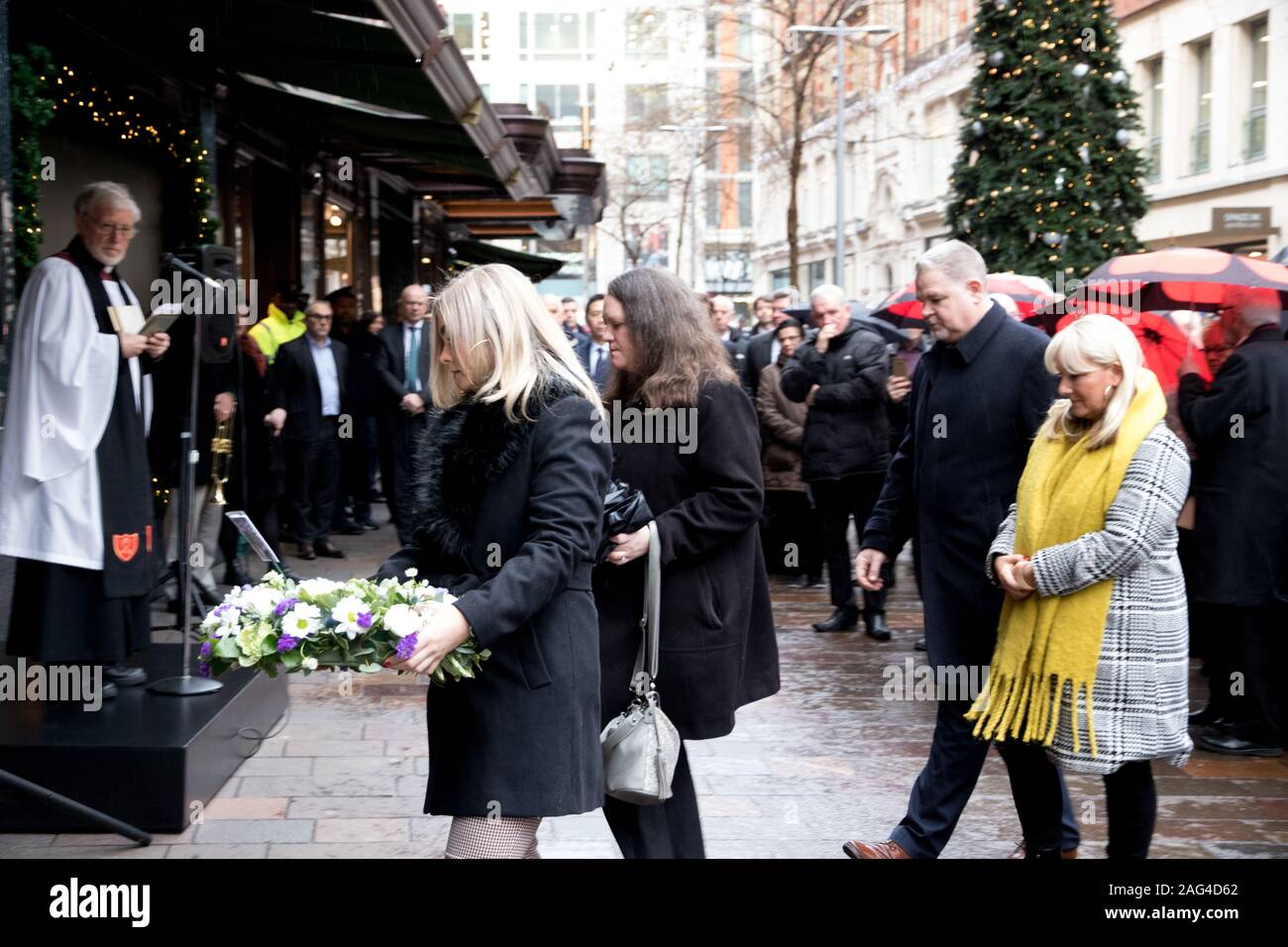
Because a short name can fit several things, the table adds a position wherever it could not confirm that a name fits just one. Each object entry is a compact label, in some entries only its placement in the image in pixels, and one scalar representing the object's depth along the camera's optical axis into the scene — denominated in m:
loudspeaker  6.80
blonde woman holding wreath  3.57
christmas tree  16.19
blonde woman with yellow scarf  4.41
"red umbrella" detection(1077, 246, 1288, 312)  7.56
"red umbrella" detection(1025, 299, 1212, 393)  8.76
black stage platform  5.32
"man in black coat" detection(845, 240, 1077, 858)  4.97
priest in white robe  5.93
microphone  6.55
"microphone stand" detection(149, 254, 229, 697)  6.21
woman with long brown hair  4.36
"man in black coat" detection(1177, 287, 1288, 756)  6.79
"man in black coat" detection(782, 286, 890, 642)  9.55
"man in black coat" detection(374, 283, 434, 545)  12.38
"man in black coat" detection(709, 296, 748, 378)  12.81
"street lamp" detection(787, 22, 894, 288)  29.81
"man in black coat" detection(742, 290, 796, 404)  11.84
